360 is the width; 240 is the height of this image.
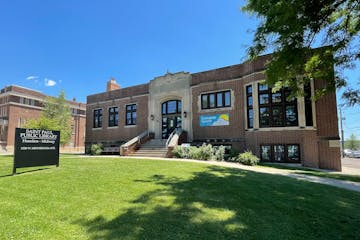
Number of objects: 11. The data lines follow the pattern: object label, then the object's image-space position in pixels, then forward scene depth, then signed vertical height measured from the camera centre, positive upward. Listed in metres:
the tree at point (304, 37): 7.21 +3.55
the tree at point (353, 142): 77.38 -2.20
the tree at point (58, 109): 36.44 +4.70
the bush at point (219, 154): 16.17 -1.25
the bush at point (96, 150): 22.58 -1.26
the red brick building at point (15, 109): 41.38 +5.55
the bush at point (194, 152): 15.79 -1.09
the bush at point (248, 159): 14.65 -1.47
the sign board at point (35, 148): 8.12 -0.38
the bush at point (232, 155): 16.31 -1.38
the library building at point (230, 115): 15.93 +1.90
